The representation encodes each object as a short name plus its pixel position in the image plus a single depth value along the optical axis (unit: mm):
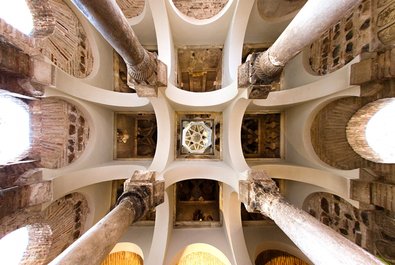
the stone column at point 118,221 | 2127
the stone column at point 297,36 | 2023
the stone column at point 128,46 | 2141
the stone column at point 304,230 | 1870
